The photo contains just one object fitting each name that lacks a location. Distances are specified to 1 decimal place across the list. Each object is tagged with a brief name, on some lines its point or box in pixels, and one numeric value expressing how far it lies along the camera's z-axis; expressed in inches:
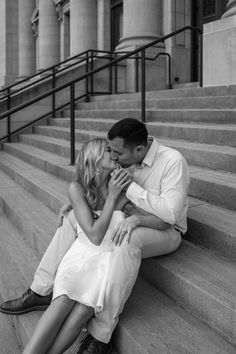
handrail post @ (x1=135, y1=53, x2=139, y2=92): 413.9
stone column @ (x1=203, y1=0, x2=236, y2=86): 268.5
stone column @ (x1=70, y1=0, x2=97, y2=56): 561.0
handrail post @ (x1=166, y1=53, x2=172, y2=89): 440.4
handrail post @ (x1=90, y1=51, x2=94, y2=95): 414.3
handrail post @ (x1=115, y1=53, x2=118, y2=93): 430.9
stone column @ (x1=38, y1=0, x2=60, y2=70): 686.5
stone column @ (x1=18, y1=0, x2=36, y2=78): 794.2
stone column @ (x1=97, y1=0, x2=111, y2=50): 560.7
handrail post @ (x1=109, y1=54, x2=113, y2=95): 429.4
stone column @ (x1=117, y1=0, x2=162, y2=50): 435.8
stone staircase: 97.5
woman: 97.6
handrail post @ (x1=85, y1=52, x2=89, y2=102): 409.2
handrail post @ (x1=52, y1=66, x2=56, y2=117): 403.9
